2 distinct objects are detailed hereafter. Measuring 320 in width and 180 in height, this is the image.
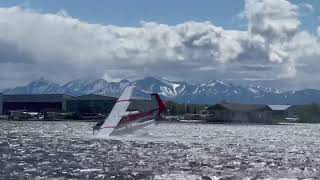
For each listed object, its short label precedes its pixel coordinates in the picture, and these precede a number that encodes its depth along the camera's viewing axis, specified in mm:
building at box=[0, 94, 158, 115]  129125
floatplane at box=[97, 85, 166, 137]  107438
